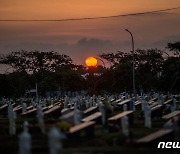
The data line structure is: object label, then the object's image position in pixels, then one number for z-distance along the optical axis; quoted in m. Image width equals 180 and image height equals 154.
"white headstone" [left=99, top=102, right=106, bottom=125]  30.60
